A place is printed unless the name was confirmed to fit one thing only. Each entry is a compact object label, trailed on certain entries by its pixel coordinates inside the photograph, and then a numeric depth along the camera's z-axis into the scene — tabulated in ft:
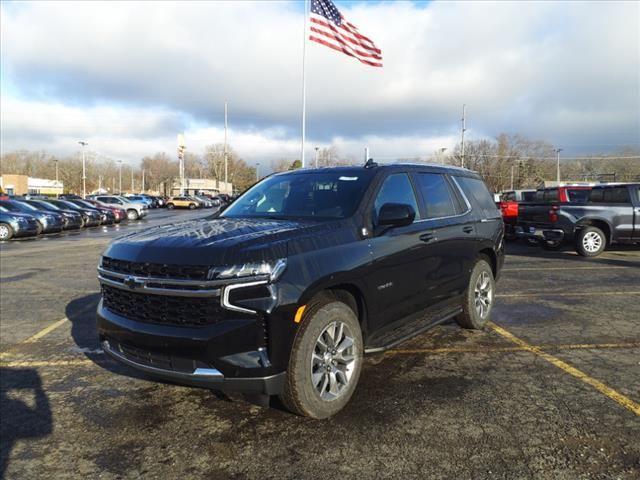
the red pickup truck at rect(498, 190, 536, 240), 49.03
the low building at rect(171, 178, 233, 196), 307.17
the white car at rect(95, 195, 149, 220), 116.78
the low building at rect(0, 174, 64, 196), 314.28
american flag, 64.75
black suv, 9.69
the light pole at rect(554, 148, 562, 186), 209.26
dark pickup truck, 38.22
